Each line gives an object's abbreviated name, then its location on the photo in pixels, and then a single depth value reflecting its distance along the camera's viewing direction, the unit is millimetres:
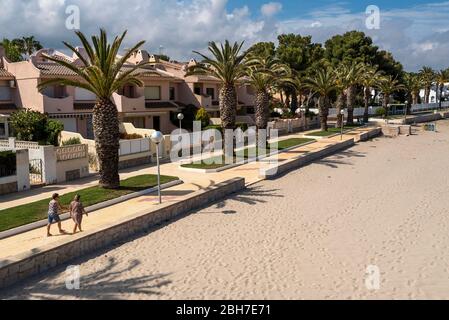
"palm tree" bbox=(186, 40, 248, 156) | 27672
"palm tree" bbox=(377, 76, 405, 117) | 64312
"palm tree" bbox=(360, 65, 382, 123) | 57681
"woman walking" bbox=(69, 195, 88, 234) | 14430
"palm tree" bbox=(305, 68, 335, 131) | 46375
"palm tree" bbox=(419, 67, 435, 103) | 90625
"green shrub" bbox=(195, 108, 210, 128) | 39875
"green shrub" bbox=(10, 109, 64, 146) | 28312
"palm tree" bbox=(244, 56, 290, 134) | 32812
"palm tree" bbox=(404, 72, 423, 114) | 74938
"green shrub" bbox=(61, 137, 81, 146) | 26484
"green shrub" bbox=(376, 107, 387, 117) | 67500
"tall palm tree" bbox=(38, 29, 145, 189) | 18906
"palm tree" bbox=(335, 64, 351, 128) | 50044
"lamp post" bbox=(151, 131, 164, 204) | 16812
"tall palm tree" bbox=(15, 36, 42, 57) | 60688
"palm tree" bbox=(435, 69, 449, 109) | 92819
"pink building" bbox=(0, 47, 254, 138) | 33656
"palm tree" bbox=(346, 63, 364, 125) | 52094
